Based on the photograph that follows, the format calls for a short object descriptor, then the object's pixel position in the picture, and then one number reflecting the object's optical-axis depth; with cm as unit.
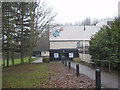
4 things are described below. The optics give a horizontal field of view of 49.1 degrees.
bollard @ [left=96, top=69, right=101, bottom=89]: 480
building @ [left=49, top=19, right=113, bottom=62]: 3186
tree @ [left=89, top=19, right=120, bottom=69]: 961
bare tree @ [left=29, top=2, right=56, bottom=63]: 1712
